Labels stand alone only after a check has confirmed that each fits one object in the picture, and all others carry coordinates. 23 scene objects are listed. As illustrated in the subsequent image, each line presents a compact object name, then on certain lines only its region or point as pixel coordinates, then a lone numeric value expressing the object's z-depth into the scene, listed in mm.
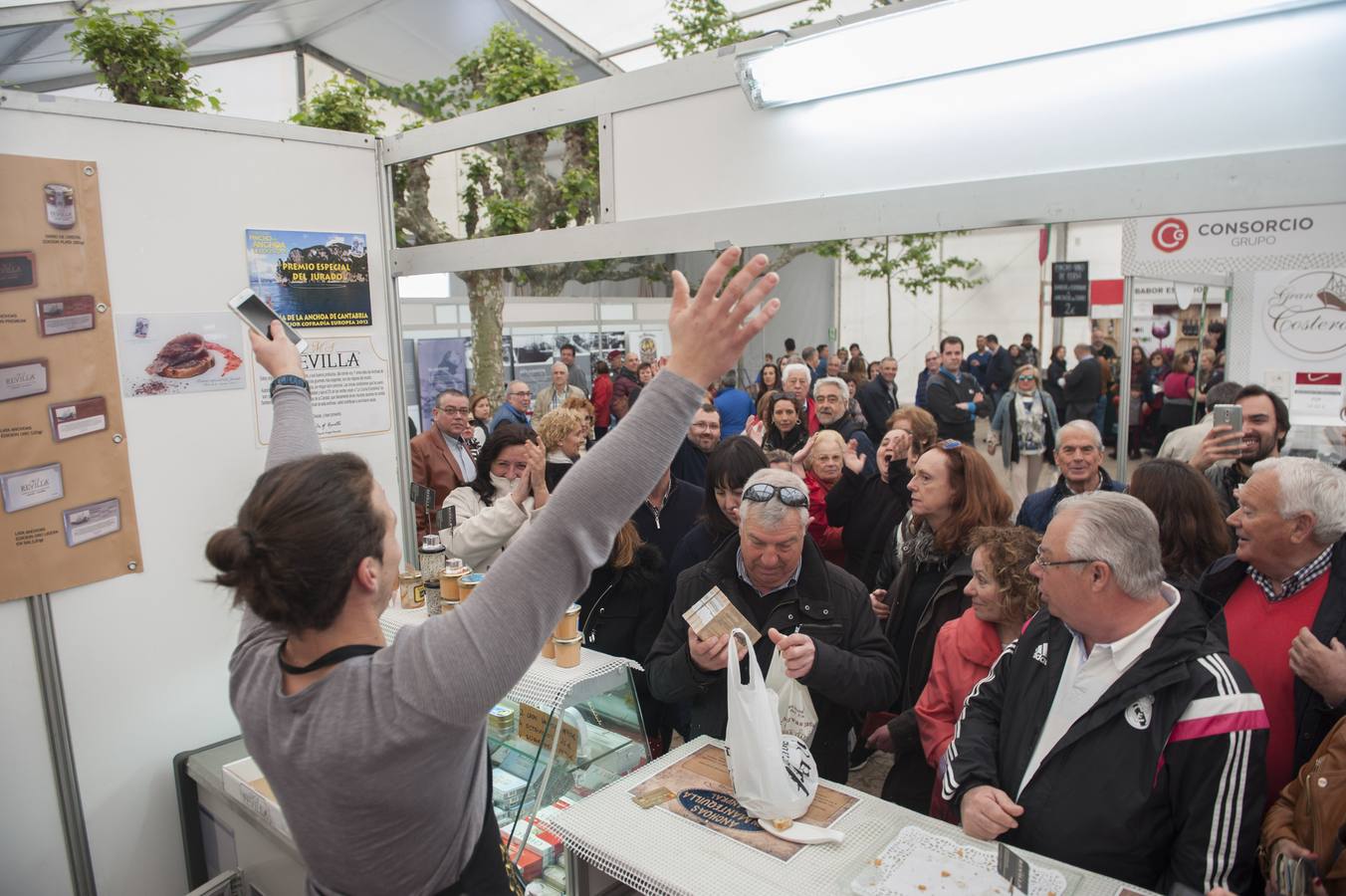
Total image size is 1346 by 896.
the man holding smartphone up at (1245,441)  3605
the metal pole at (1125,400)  4395
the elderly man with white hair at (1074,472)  3963
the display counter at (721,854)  1729
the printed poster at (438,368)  10281
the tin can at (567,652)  2463
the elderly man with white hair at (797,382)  7160
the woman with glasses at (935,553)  2984
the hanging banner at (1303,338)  3059
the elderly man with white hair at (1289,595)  2201
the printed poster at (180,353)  2920
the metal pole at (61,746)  2773
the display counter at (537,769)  2408
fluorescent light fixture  2139
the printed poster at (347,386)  3477
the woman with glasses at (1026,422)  8492
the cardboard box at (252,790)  2584
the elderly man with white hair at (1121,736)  1733
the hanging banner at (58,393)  2625
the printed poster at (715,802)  1896
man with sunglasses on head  2430
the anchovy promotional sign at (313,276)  3260
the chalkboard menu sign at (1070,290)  10250
